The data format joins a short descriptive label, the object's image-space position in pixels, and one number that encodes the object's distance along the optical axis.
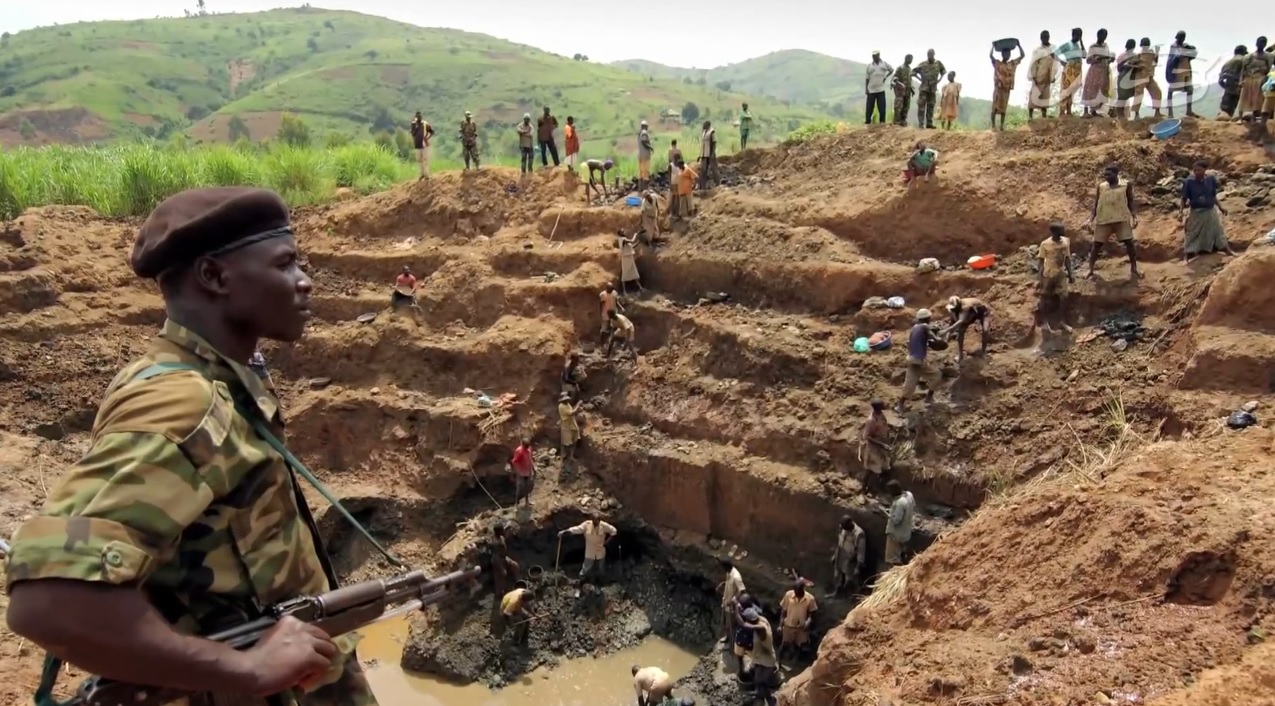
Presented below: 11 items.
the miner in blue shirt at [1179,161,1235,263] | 10.18
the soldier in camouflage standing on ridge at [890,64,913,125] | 16.52
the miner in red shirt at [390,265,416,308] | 15.47
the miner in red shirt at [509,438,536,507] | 12.34
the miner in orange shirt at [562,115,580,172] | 18.00
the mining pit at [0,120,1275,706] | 5.44
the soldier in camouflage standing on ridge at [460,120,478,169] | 18.17
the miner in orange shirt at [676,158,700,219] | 15.33
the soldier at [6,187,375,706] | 1.43
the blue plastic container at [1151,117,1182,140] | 12.92
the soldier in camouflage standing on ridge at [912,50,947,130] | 16.22
